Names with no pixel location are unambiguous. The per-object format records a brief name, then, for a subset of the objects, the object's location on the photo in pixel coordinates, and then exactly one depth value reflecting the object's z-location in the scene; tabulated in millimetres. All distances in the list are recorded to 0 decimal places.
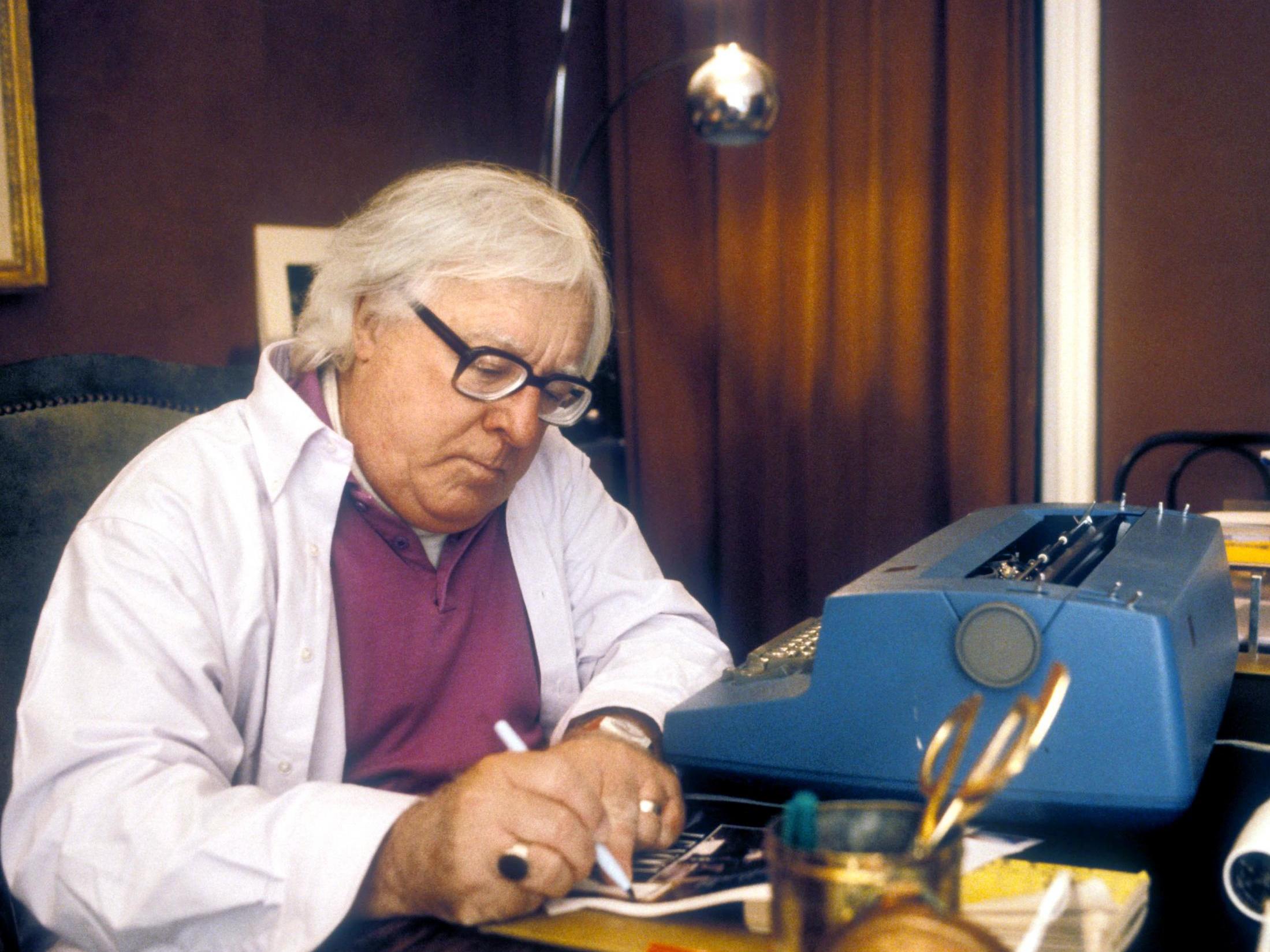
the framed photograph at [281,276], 2398
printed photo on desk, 725
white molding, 2881
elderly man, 784
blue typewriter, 788
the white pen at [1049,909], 542
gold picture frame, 1808
